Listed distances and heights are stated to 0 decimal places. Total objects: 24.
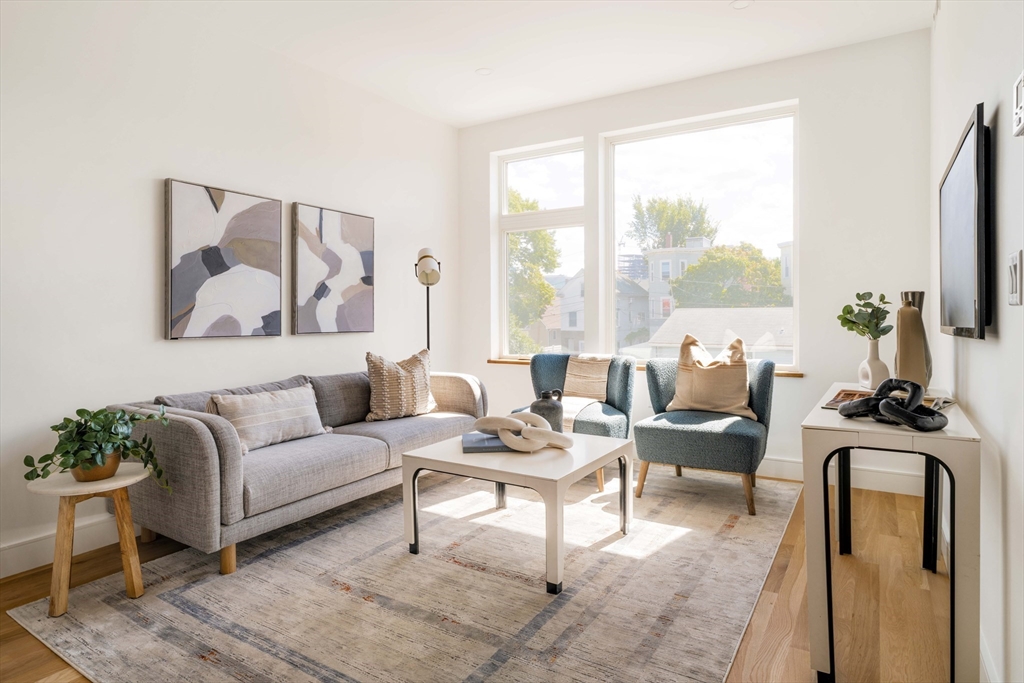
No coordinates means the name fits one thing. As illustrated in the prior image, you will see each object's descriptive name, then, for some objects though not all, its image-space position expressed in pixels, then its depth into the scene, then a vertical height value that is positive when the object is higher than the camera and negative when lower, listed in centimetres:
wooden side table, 217 -69
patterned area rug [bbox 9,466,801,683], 185 -99
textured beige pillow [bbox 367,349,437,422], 380 -32
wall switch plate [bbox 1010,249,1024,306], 130 +14
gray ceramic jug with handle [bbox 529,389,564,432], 305 -36
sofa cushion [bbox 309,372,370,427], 367 -36
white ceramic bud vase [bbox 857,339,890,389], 280 -16
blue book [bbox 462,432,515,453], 273 -49
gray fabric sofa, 243 -61
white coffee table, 230 -55
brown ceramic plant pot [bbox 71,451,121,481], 223 -49
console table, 153 -46
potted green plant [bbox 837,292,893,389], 281 +3
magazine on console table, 212 -24
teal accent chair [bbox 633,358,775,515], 321 -55
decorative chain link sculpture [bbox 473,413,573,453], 270 -44
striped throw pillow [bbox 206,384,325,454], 294 -39
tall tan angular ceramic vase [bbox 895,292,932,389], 242 -4
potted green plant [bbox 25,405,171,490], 218 -39
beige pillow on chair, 362 -27
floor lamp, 436 +53
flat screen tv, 165 +33
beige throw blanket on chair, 410 -30
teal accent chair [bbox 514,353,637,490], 363 -37
